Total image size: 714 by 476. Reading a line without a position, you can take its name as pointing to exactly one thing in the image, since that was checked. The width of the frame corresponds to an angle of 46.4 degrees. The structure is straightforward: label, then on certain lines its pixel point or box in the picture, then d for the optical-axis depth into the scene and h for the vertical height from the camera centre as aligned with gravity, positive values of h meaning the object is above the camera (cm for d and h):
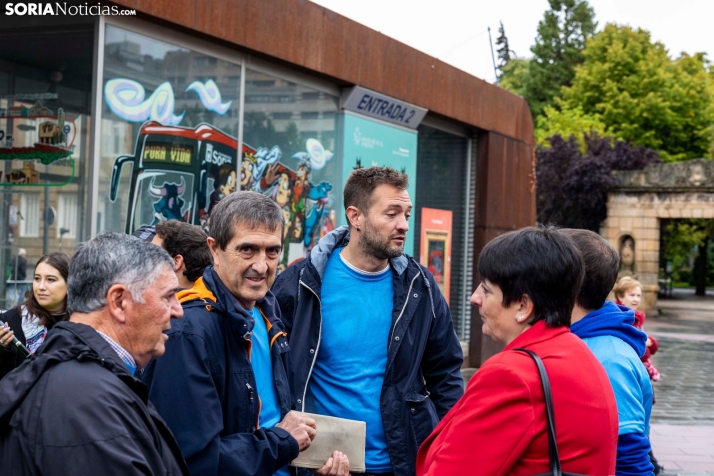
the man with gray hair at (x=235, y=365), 252 -43
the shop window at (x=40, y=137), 669 +74
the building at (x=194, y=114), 650 +109
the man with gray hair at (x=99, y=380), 186 -36
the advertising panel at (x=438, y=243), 1105 -6
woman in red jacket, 214 -38
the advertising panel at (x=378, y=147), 925 +107
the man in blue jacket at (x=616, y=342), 281 -34
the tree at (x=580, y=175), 3481 +296
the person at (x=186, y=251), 362 -8
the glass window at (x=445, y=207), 1109 +45
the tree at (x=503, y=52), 6330 +1508
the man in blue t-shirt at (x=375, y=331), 359 -42
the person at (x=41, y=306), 466 -45
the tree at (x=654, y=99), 4678 +830
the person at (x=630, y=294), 750 -45
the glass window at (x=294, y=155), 802 +81
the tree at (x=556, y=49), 5947 +1422
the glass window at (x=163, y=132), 640 +82
